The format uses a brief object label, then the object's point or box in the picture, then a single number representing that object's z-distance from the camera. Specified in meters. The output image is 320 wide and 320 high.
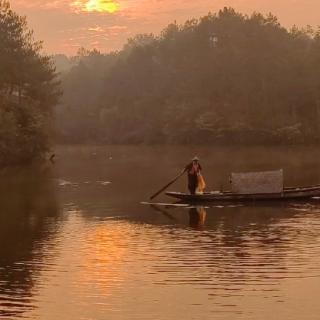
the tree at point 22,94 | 58.97
